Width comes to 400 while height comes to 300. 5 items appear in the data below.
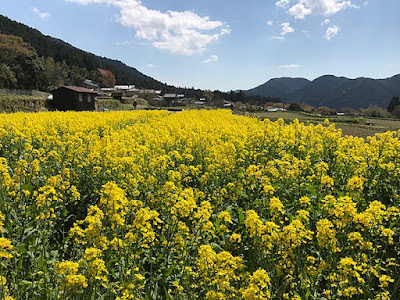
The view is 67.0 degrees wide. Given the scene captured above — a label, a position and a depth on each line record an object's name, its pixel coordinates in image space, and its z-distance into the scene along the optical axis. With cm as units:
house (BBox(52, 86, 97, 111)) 3753
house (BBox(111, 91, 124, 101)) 6745
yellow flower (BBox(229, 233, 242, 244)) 297
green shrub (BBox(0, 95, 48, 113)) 2891
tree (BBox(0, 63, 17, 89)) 4505
